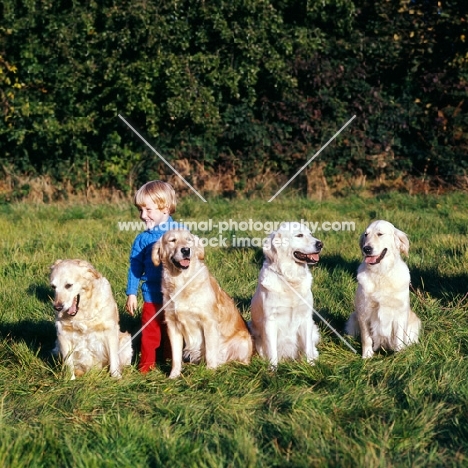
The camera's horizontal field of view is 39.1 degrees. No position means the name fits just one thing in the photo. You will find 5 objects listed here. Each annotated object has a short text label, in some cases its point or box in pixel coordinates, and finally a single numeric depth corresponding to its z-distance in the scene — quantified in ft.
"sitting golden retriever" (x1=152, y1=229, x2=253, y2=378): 15.34
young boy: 16.20
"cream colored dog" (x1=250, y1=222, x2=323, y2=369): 15.76
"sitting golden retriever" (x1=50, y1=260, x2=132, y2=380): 14.92
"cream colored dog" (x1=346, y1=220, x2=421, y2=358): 16.06
